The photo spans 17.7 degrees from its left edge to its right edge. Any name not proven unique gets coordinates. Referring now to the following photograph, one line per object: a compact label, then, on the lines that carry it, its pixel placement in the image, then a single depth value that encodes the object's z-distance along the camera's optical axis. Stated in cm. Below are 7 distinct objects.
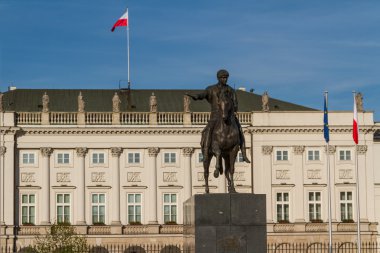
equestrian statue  3250
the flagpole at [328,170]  7538
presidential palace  8975
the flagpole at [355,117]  6955
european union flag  7525
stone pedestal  3145
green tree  7676
